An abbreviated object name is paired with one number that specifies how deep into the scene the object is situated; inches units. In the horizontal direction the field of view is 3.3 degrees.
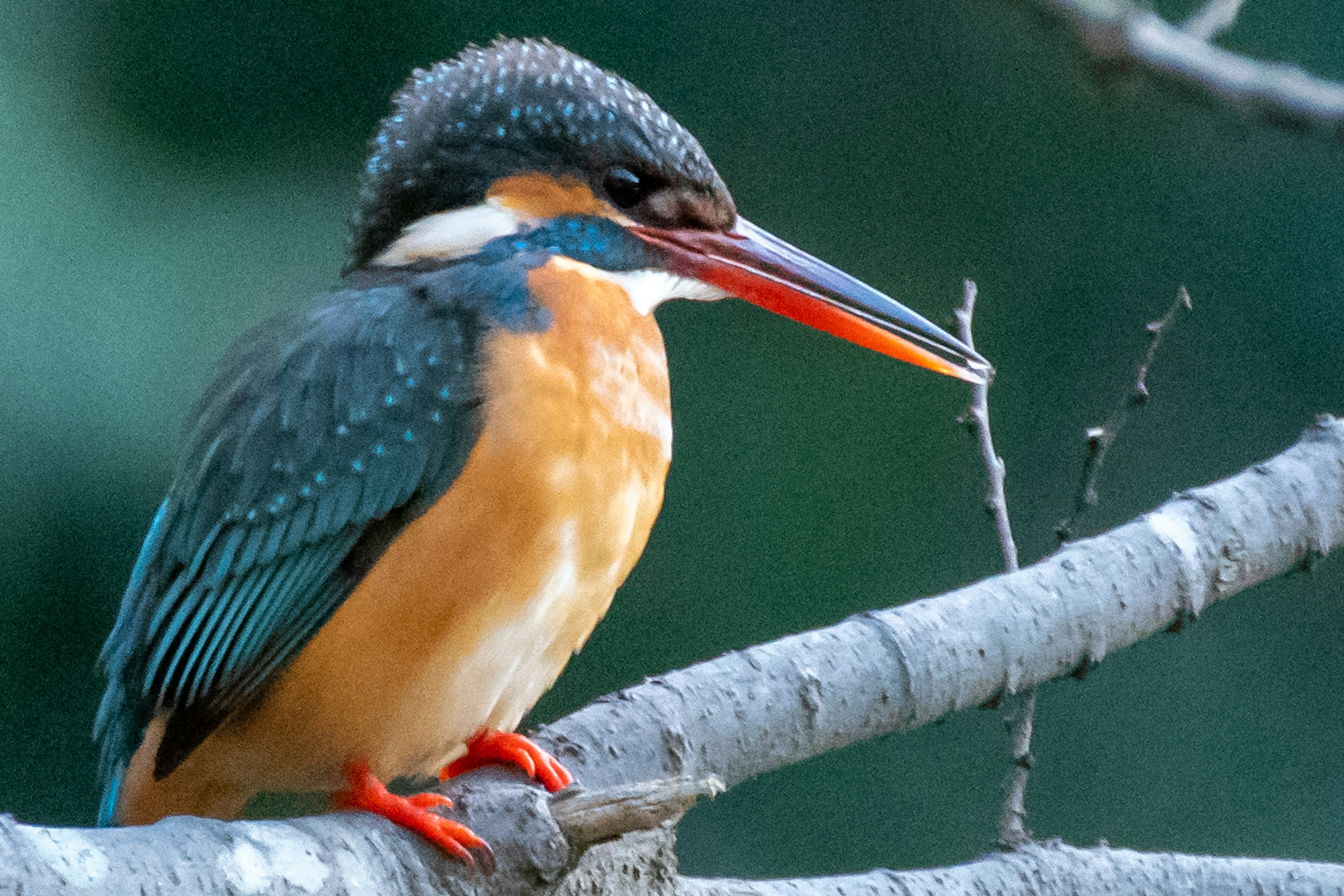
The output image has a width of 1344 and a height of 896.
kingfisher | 110.3
